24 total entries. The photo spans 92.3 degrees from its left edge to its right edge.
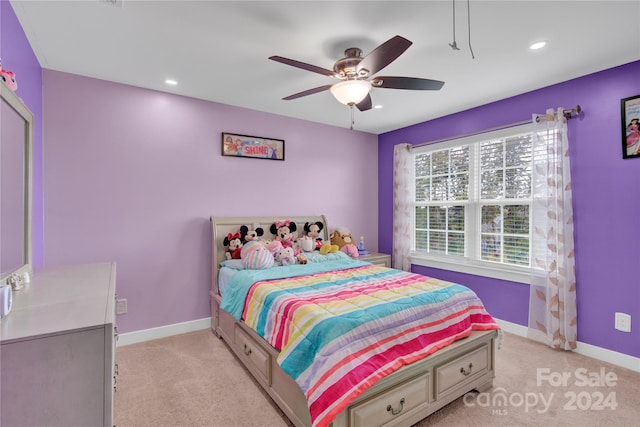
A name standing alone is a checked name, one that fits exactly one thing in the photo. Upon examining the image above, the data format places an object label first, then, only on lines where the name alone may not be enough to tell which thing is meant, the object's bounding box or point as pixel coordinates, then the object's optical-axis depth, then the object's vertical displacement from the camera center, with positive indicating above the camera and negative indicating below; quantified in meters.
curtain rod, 2.82 +0.94
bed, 1.59 -0.79
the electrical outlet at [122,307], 2.95 -0.89
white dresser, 0.88 -0.47
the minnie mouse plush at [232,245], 3.31 -0.34
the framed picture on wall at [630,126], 2.49 +0.71
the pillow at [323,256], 3.46 -0.49
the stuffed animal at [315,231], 3.84 -0.23
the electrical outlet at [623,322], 2.55 -0.91
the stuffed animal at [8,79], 1.38 +0.62
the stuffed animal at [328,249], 3.69 -0.43
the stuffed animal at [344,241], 4.02 -0.37
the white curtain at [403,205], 4.34 +0.12
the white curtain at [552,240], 2.83 -0.25
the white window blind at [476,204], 3.29 +0.11
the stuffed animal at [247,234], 3.44 -0.23
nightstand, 4.20 -0.63
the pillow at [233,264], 3.09 -0.52
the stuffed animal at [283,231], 3.67 -0.21
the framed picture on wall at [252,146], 3.55 +0.81
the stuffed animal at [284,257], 3.22 -0.45
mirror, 1.41 +0.15
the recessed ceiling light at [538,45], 2.22 +1.23
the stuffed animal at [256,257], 3.01 -0.43
